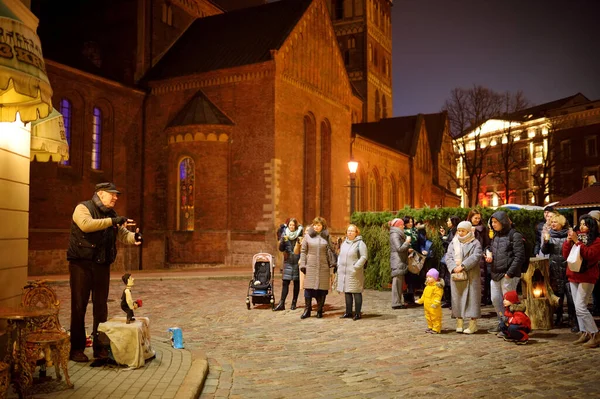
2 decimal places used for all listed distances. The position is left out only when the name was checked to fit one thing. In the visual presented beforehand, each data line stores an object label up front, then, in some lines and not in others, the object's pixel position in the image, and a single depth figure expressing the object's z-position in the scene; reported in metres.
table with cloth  6.45
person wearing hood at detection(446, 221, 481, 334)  9.18
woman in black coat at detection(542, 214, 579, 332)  9.78
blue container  7.89
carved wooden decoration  9.64
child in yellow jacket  9.28
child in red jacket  8.48
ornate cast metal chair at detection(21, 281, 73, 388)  5.48
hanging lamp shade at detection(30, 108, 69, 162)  8.59
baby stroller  12.38
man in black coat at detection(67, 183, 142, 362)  6.61
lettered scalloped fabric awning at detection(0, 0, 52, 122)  5.75
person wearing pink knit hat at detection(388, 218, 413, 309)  12.28
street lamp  20.94
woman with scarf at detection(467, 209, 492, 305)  11.57
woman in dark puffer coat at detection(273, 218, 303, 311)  12.12
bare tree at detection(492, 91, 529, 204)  40.31
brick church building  24.45
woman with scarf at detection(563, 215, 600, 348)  8.20
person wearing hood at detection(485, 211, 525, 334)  9.01
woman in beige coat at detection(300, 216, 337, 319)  11.10
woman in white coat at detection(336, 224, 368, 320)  10.87
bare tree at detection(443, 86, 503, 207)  40.69
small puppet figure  6.75
